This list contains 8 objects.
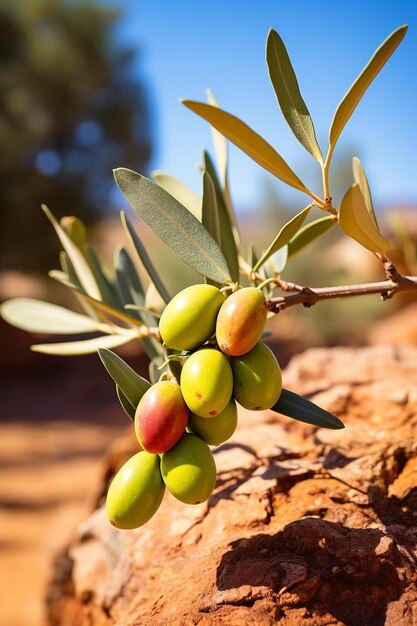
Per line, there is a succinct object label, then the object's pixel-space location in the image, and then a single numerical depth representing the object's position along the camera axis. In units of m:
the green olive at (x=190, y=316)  0.21
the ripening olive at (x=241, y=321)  0.21
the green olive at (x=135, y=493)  0.22
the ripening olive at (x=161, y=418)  0.21
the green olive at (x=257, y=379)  0.22
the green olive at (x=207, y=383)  0.21
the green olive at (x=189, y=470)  0.22
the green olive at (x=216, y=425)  0.22
